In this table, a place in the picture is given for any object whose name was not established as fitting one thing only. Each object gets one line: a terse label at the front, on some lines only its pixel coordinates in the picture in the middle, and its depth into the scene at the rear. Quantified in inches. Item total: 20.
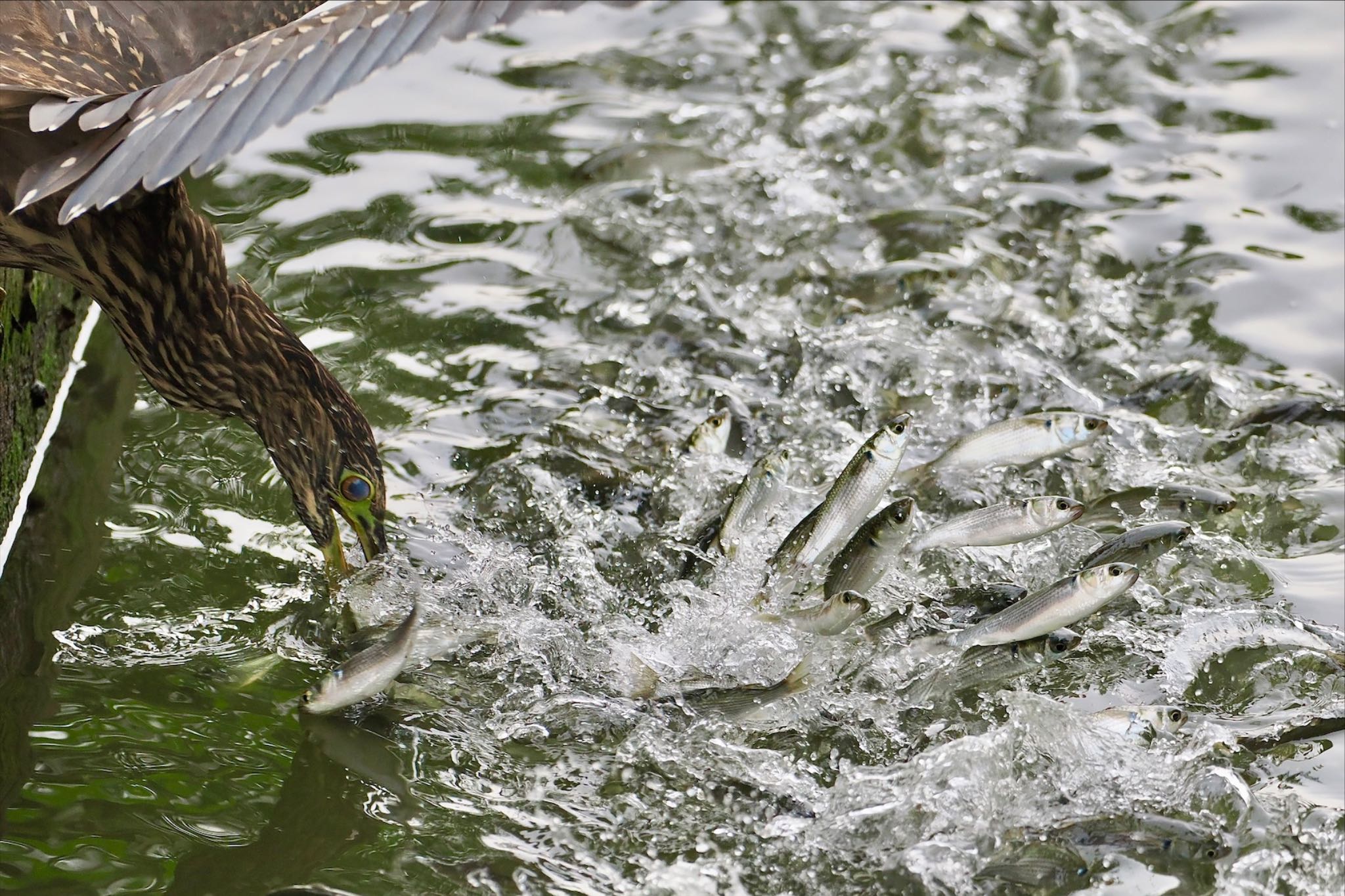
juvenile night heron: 236.8
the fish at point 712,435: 336.2
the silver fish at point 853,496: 288.8
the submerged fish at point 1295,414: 368.2
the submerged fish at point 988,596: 289.4
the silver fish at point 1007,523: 288.8
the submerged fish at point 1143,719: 263.3
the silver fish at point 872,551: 277.7
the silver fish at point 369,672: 260.4
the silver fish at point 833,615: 267.9
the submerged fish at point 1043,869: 243.6
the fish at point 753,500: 306.2
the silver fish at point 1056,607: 261.4
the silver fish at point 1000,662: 272.2
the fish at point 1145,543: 294.7
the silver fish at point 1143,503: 320.2
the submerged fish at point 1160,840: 248.7
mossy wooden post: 330.3
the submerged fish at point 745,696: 271.4
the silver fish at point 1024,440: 318.3
